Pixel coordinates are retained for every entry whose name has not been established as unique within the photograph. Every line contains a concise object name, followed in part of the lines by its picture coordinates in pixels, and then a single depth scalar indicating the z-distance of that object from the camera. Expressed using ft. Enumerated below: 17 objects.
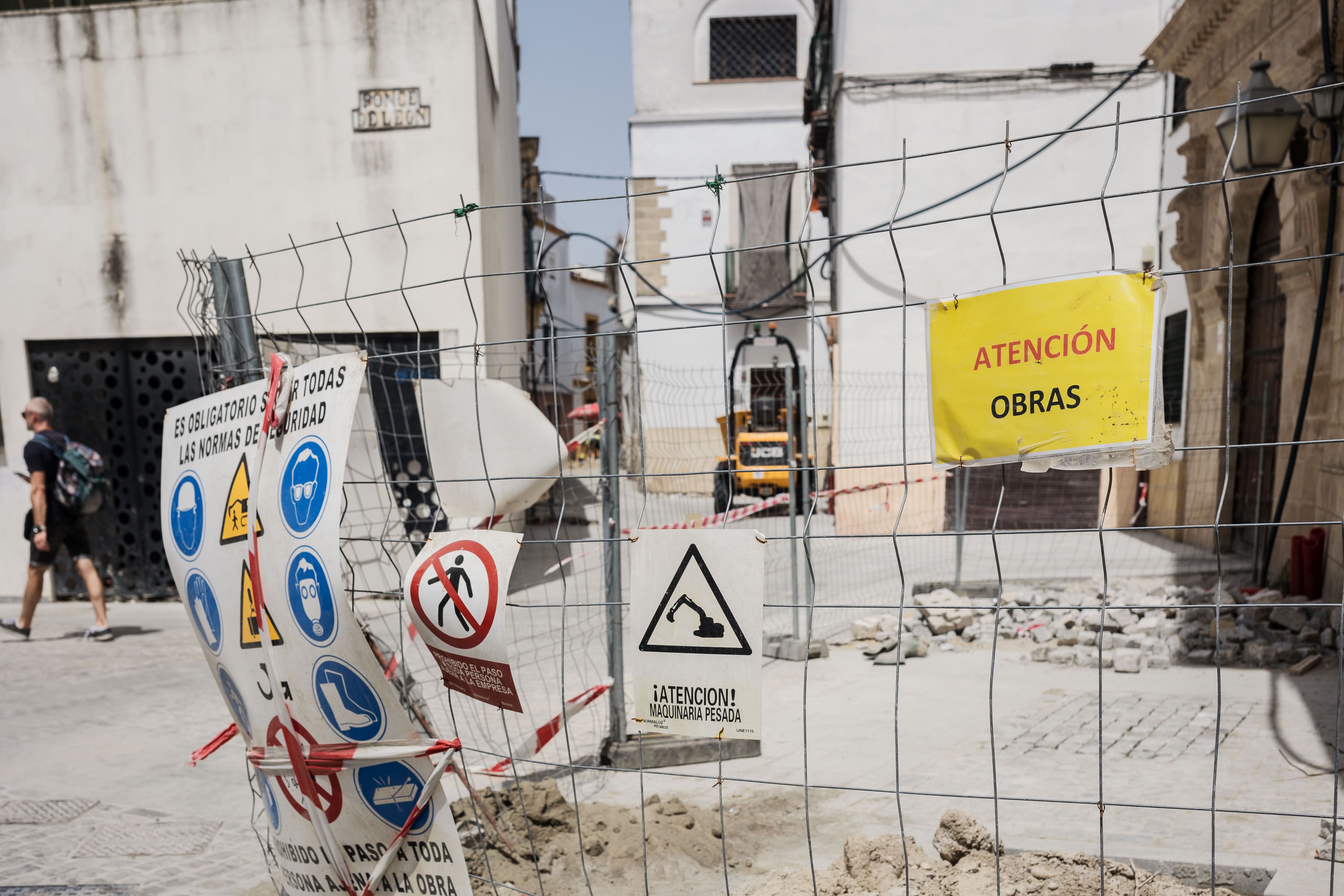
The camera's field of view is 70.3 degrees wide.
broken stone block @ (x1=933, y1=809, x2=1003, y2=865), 10.23
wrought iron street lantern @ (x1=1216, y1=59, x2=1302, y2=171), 19.54
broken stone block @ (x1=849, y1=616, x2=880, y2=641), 23.62
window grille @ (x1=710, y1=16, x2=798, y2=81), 69.62
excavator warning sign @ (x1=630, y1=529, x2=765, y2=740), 8.13
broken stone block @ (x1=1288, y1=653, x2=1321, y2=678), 18.48
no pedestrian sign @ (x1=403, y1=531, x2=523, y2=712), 8.40
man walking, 23.82
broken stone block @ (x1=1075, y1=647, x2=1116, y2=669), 20.47
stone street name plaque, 29.40
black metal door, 30.22
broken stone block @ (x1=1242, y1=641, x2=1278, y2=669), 19.30
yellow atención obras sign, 7.01
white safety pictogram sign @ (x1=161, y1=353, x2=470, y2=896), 8.63
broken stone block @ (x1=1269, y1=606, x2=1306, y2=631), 20.56
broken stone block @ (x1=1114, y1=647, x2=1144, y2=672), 19.88
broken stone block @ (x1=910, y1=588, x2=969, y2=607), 24.86
